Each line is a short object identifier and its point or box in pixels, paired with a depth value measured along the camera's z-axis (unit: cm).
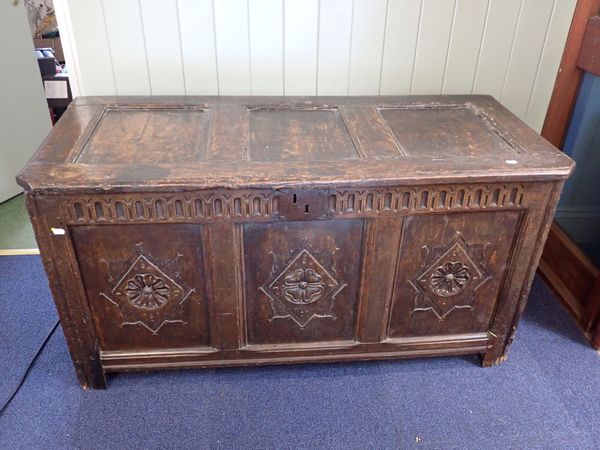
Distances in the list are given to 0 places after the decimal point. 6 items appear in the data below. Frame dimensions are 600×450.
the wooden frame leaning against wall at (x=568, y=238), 183
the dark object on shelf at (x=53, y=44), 348
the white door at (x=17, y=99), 247
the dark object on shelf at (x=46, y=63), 300
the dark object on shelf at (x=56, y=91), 305
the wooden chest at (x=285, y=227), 132
